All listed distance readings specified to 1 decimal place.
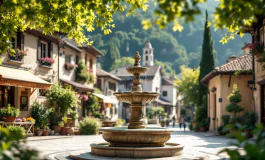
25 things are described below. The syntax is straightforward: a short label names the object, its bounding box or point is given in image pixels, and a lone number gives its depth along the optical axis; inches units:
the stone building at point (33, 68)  882.1
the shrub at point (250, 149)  182.9
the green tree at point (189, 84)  1891.0
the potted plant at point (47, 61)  1053.0
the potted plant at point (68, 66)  1222.3
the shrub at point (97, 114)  1412.4
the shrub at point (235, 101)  995.3
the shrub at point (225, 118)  1042.3
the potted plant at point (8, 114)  827.4
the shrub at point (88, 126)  1093.1
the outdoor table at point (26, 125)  816.4
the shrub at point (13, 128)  749.0
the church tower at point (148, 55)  3991.1
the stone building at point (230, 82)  1080.8
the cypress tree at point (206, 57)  1470.2
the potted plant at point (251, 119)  883.4
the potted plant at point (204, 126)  1332.4
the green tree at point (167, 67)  6055.1
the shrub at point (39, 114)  963.0
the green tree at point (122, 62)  5271.2
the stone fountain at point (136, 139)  484.4
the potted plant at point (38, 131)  929.5
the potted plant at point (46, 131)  947.2
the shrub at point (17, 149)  188.6
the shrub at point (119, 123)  1395.7
